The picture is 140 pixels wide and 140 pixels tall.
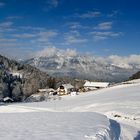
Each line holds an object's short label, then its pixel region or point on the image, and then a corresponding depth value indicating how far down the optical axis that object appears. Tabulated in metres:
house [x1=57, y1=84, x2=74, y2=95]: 76.66
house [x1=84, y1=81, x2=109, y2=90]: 85.57
